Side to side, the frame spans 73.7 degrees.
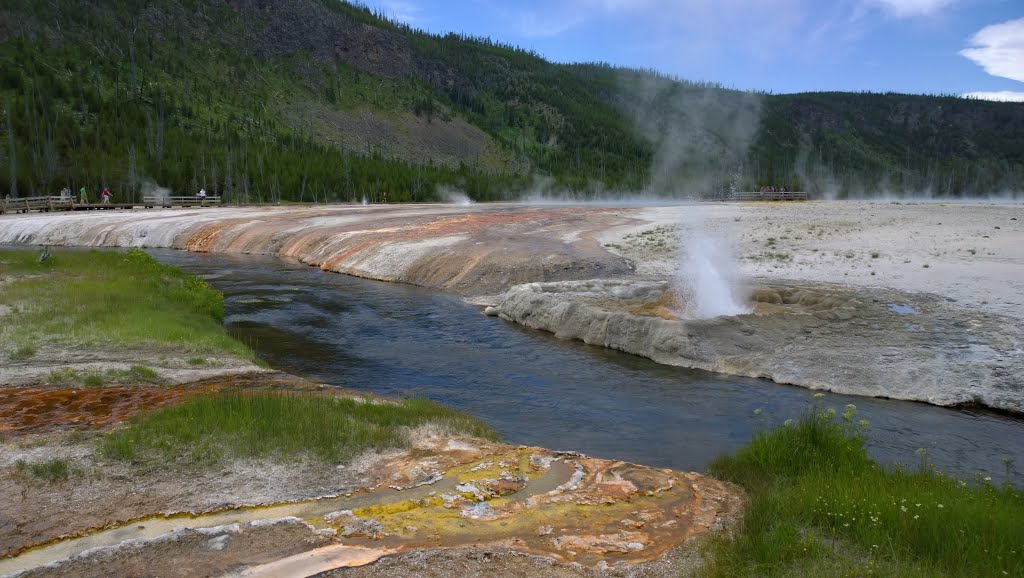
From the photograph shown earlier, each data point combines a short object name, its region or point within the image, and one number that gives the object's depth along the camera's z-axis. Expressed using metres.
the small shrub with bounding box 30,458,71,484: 7.21
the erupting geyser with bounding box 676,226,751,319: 18.17
